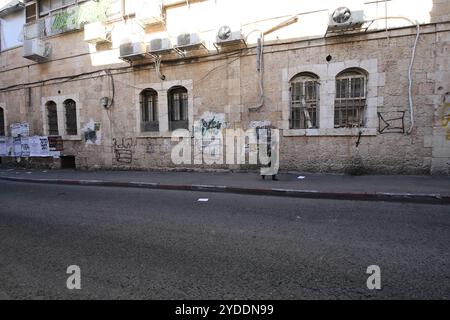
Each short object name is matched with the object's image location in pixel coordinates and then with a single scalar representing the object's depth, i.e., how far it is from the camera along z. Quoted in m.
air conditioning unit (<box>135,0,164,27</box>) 9.72
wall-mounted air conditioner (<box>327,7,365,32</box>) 7.35
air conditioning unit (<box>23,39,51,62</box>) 11.87
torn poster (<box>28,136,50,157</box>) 12.83
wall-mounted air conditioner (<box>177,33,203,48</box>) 8.98
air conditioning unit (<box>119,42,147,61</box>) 9.75
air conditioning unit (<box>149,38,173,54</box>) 9.50
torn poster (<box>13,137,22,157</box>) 13.85
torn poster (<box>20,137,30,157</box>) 13.48
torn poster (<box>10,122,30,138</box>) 13.51
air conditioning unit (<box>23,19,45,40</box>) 12.56
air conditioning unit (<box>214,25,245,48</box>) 8.55
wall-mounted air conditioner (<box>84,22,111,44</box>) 10.52
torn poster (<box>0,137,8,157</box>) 14.55
